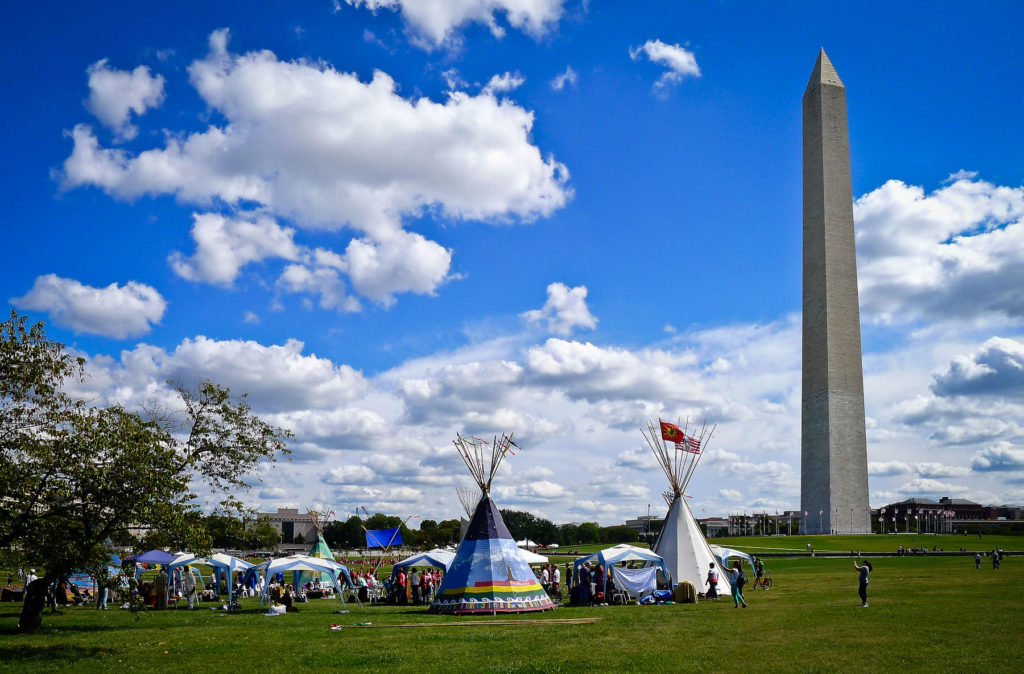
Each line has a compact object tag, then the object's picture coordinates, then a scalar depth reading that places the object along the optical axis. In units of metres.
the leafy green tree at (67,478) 17.98
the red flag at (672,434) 35.41
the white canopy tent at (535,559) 35.15
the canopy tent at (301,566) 29.44
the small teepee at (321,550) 43.66
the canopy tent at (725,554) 35.28
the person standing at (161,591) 31.53
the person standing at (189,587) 32.68
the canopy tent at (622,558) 30.80
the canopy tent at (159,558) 37.68
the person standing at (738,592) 26.92
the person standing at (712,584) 30.33
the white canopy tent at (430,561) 35.56
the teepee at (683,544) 31.94
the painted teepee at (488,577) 25.39
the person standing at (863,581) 23.78
